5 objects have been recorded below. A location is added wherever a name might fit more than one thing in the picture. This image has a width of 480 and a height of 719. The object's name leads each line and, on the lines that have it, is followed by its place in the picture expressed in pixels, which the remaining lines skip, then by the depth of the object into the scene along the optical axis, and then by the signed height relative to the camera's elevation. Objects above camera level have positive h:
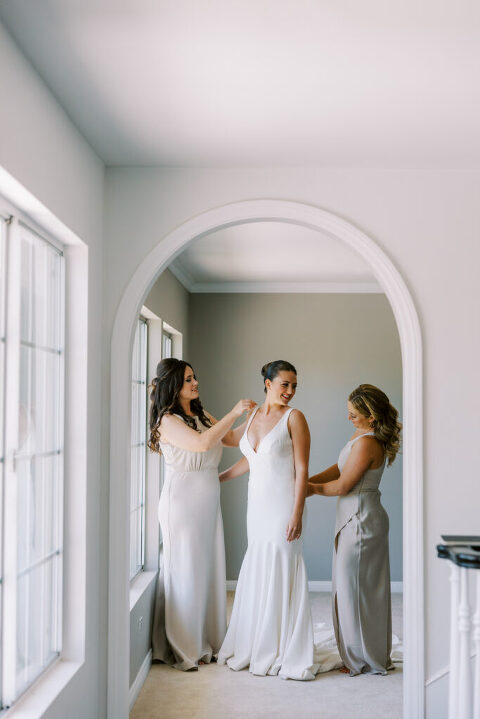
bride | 4.27 -1.05
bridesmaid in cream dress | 4.43 -0.87
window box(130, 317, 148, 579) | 4.82 -0.50
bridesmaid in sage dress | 4.33 -1.02
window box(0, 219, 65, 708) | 2.48 -0.29
